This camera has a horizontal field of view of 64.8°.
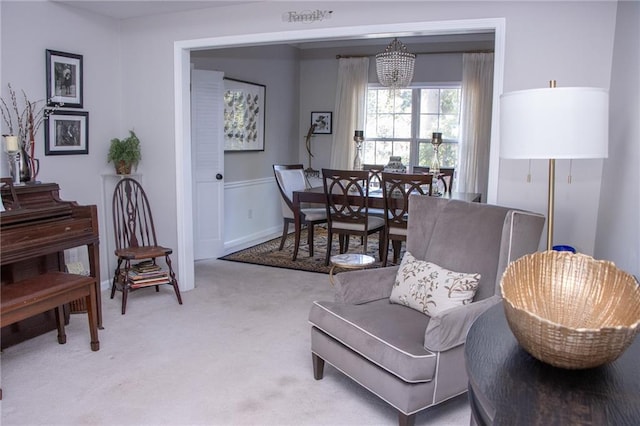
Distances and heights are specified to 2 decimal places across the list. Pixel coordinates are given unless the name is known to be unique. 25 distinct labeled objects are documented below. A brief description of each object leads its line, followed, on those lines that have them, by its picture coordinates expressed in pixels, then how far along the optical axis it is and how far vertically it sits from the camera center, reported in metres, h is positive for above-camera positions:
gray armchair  2.16 -0.80
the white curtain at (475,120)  6.23 +0.42
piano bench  2.57 -0.81
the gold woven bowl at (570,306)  1.01 -0.34
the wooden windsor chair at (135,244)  3.79 -0.77
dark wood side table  0.92 -0.47
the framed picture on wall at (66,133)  3.71 +0.10
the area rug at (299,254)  5.12 -1.14
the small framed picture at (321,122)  7.21 +0.42
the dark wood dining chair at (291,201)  5.41 -0.56
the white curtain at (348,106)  6.88 +0.63
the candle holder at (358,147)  6.10 +0.07
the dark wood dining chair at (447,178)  5.44 -0.26
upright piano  2.83 -0.52
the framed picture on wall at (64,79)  3.69 +0.50
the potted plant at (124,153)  4.10 -0.05
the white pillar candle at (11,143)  3.26 +0.02
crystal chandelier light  5.22 +0.89
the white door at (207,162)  5.19 -0.13
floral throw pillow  2.41 -0.66
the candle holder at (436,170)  4.70 -0.16
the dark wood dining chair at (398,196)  4.47 -0.41
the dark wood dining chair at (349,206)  4.84 -0.53
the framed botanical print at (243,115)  5.80 +0.42
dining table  4.82 -0.45
